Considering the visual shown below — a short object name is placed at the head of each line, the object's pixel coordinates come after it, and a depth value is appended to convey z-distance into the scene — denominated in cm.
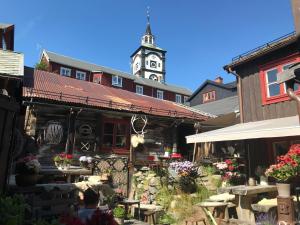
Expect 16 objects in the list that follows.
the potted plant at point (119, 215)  584
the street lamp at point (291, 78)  302
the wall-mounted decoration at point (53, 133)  952
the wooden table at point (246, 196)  588
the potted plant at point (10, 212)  197
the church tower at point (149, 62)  4396
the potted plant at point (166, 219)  674
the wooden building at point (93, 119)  954
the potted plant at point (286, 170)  497
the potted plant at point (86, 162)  866
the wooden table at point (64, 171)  510
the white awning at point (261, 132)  549
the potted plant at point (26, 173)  407
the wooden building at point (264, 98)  755
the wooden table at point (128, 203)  684
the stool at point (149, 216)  641
